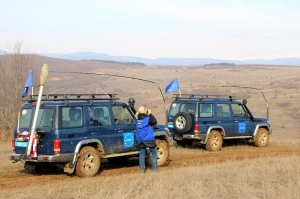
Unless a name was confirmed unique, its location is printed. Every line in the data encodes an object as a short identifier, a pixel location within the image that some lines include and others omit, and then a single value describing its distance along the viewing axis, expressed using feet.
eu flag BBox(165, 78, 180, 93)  64.59
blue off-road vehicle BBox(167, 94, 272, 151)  55.11
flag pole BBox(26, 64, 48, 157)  34.40
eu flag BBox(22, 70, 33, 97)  51.79
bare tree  90.07
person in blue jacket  38.01
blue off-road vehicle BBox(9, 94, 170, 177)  35.01
